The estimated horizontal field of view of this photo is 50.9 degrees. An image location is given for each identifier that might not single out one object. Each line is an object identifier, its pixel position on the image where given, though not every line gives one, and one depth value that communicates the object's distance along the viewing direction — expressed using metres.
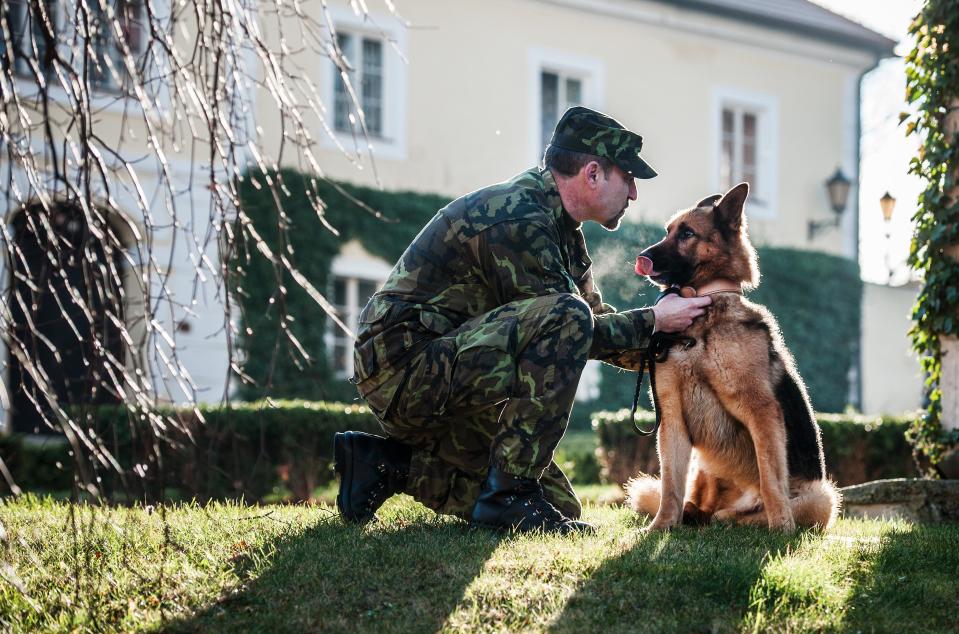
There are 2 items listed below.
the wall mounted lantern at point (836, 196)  19.42
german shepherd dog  4.84
